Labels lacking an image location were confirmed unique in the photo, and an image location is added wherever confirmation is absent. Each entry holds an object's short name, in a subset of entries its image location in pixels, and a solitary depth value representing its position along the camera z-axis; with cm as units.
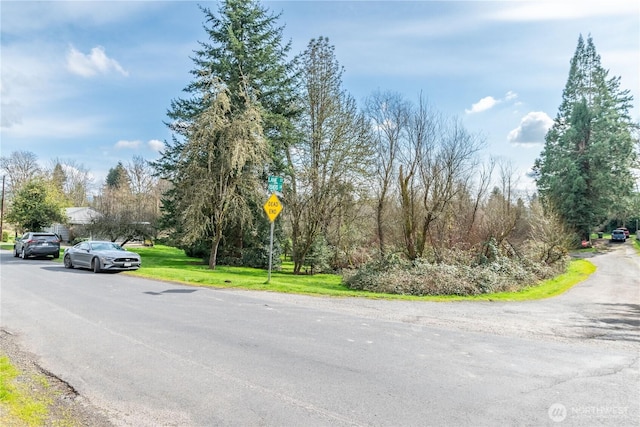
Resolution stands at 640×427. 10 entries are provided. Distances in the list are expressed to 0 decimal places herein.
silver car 1777
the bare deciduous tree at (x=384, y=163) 2050
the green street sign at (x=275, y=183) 1539
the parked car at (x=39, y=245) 2472
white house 4188
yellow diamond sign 1548
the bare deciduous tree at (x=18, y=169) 6016
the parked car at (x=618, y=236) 4969
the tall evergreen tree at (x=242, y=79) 2567
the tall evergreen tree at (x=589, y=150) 4231
